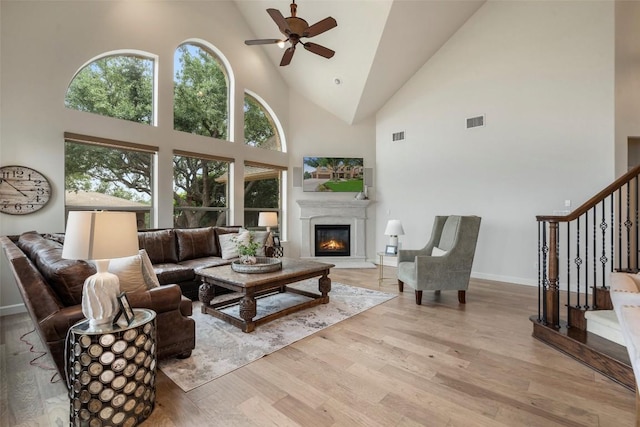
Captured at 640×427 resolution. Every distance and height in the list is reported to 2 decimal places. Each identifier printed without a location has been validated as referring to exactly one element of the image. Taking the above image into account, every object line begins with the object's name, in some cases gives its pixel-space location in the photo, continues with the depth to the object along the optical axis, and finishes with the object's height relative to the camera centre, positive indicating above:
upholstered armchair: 3.68 -0.68
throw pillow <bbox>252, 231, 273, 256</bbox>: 4.71 -0.40
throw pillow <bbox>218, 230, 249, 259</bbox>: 4.57 -0.52
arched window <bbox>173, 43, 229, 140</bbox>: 5.15 +2.24
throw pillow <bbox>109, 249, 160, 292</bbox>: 2.06 -0.42
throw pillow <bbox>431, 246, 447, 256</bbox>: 4.08 -0.56
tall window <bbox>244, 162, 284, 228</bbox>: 6.22 +0.50
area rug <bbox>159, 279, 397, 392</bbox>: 2.19 -1.16
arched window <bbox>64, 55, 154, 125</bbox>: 4.03 +1.84
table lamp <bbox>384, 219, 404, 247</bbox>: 4.60 -0.28
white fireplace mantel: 6.60 -0.17
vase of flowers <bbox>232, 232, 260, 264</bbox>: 3.42 -0.46
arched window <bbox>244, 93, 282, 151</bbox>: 6.22 +1.90
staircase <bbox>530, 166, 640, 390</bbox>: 2.09 -0.99
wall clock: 3.37 +0.29
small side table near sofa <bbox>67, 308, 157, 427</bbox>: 1.51 -0.85
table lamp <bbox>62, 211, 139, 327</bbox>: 1.62 -0.19
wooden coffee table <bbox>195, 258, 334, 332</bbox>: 2.85 -0.75
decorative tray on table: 3.22 -0.60
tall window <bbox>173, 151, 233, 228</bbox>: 5.09 +0.43
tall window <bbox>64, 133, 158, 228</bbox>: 3.98 +0.57
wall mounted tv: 6.67 +0.90
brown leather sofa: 1.70 -0.55
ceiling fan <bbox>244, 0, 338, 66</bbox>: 3.44 +2.26
